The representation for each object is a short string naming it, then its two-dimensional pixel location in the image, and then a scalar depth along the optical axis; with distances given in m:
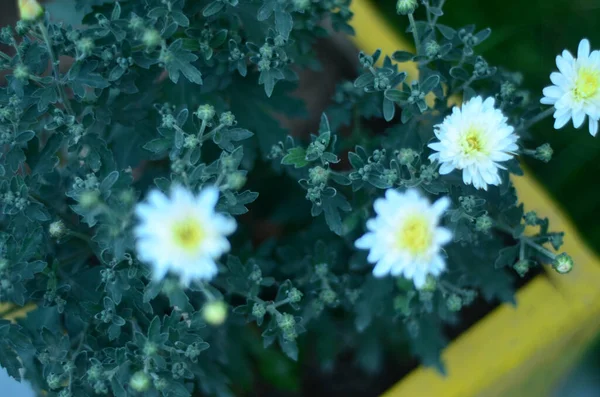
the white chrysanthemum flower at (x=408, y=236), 0.67
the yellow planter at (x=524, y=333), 0.80
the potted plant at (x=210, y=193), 0.68
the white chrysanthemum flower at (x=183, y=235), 0.65
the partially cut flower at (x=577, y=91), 0.71
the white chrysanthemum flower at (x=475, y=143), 0.69
